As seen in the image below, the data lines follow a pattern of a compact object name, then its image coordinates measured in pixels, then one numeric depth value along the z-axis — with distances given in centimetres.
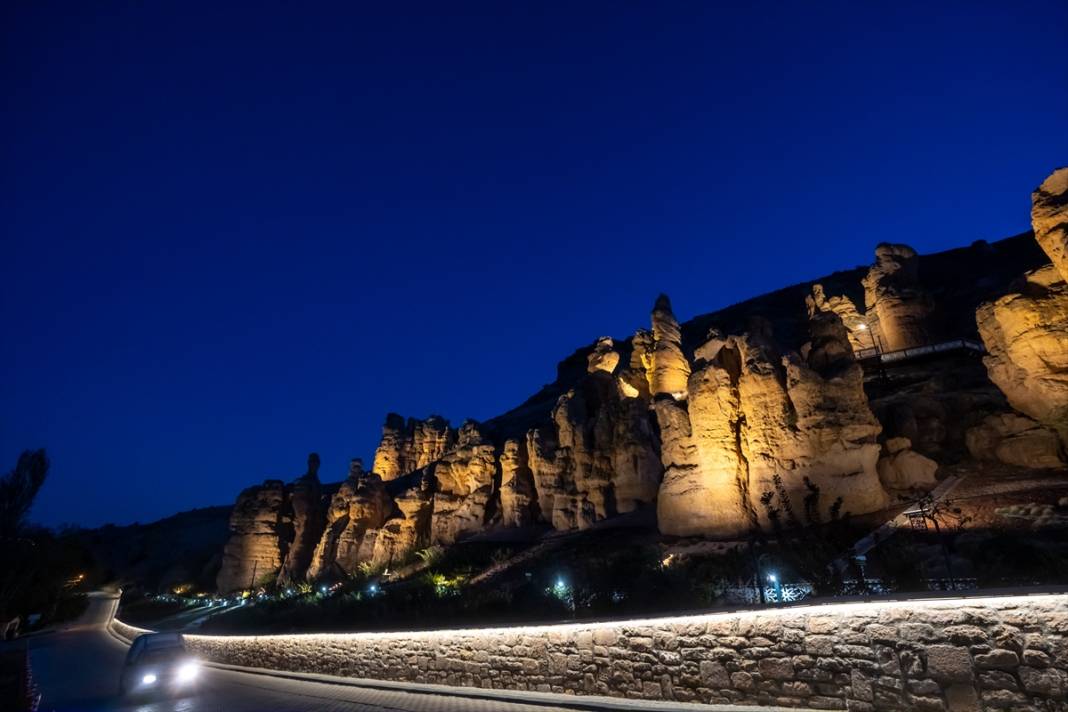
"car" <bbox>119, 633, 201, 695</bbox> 1432
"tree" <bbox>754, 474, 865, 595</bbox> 1412
